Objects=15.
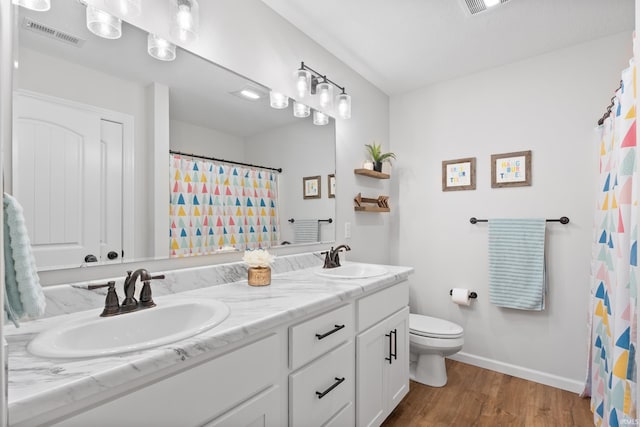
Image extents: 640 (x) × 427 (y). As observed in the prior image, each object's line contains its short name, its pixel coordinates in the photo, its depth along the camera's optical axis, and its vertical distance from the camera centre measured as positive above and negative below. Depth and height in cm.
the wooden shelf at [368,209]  247 +5
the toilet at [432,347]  215 -91
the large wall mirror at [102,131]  102 +34
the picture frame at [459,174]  257 +33
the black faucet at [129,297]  104 -27
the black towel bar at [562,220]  218 -5
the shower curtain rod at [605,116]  176 +57
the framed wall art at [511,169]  233 +34
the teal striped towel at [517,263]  223 -36
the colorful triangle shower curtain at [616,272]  123 -27
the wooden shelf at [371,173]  246 +33
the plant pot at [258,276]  147 -28
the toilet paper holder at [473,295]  254 -65
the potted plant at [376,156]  261 +49
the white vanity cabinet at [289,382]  71 -51
